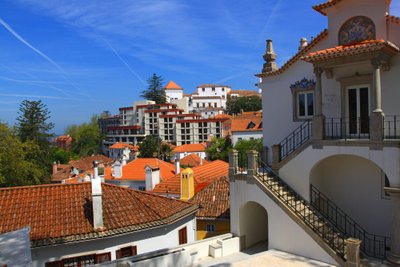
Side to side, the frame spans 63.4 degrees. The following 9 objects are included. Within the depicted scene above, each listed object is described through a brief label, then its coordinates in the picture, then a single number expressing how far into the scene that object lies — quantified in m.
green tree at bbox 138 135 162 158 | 70.62
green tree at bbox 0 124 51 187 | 31.94
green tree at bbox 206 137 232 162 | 65.90
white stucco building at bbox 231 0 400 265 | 10.37
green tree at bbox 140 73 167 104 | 123.81
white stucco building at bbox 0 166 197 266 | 11.59
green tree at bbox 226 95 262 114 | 106.12
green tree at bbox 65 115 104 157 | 117.59
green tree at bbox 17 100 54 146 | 51.81
